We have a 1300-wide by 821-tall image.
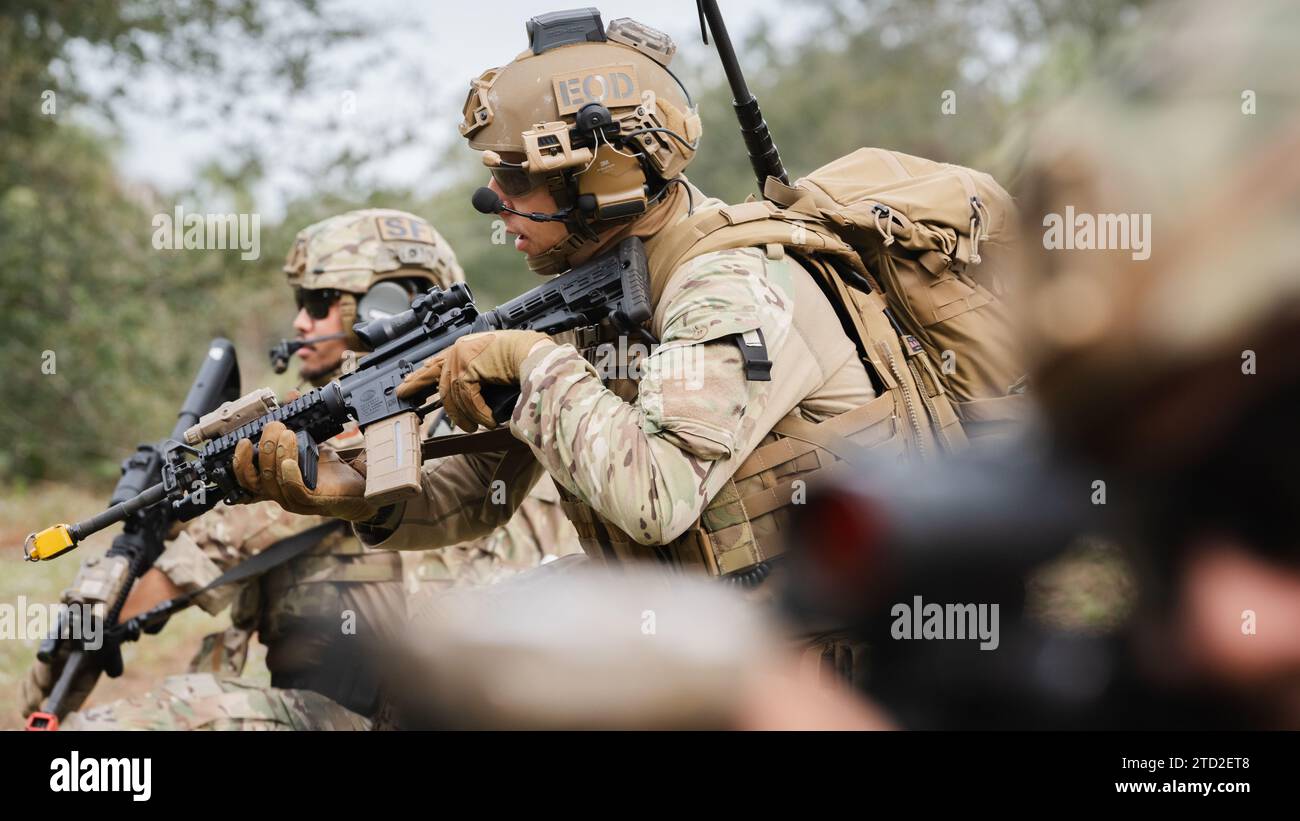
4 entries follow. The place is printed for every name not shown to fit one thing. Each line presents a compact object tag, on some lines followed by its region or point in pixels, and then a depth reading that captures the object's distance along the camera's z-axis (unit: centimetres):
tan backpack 276
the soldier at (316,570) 381
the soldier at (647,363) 249
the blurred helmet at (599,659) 86
